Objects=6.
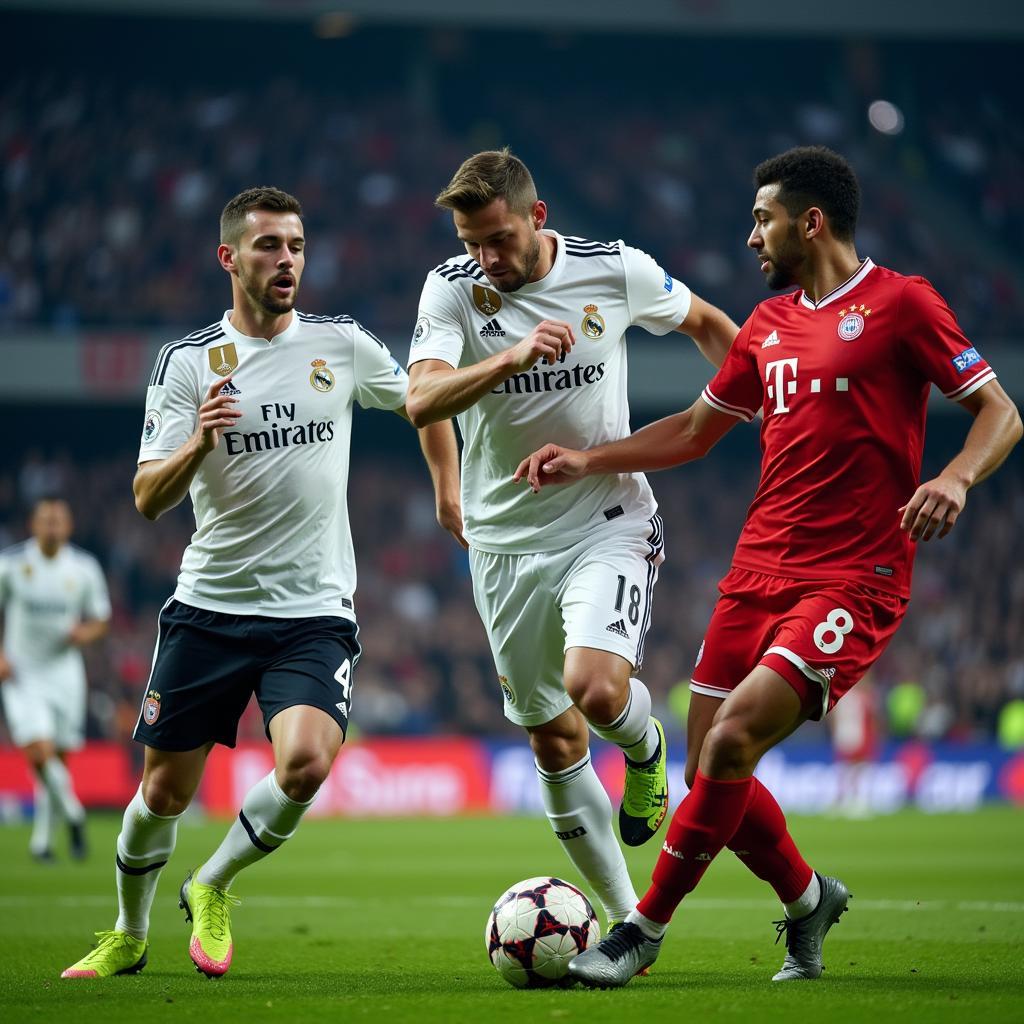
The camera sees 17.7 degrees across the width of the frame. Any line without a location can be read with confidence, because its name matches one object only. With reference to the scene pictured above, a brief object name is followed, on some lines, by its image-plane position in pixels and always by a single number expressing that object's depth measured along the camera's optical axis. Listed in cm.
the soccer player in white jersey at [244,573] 1200
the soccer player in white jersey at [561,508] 1244
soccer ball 1139
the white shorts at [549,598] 1233
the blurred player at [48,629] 2653
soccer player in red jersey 1044
